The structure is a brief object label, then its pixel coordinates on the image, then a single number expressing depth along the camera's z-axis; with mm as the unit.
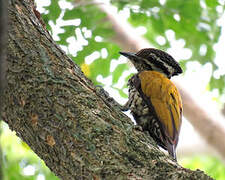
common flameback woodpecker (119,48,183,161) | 8094
